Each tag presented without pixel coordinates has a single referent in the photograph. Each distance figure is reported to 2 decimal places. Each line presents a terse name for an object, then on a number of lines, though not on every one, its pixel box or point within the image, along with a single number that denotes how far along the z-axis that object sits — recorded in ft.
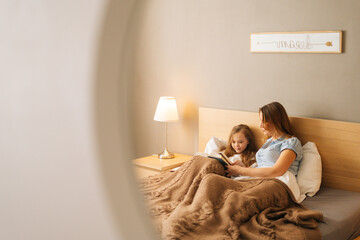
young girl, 10.75
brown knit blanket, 7.19
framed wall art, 9.86
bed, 8.55
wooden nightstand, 11.57
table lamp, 12.45
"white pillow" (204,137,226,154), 11.46
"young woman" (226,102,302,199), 9.32
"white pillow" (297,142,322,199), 9.50
